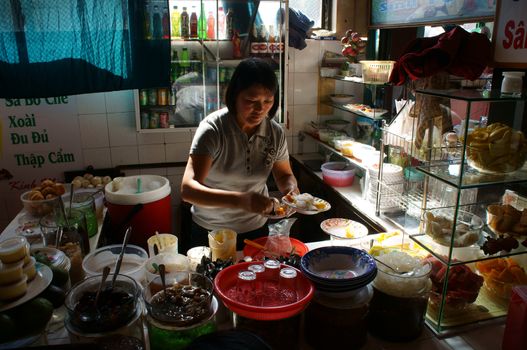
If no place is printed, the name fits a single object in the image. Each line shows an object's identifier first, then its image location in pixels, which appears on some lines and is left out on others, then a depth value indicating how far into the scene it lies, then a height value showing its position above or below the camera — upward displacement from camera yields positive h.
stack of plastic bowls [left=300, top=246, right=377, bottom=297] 1.36 -0.68
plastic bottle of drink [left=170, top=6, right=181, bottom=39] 3.44 +0.33
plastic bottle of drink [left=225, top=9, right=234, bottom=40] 3.60 +0.35
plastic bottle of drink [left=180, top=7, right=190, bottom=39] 3.45 +0.32
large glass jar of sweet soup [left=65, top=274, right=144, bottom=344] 1.20 -0.70
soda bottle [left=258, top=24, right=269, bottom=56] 3.65 +0.20
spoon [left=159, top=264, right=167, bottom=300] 1.33 -0.65
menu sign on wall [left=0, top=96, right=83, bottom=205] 3.61 -0.65
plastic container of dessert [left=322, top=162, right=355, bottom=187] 3.46 -0.88
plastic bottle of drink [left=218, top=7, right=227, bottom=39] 3.59 +0.34
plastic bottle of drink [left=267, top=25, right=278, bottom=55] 3.68 +0.19
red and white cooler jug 3.05 -0.99
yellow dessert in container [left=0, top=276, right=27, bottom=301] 1.20 -0.63
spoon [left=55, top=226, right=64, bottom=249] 1.77 -0.71
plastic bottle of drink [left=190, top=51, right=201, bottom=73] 3.61 +0.00
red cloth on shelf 2.02 +0.04
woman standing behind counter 2.08 -0.50
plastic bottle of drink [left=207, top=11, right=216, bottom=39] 3.55 +0.32
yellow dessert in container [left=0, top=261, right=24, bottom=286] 1.19 -0.58
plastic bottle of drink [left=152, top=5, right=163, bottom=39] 3.20 +0.29
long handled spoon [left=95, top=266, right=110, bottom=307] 1.33 -0.65
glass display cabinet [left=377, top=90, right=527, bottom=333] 1.48 -0.57
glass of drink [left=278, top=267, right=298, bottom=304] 1.38 -0.71
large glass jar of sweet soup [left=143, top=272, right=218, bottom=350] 1.22 -0.71
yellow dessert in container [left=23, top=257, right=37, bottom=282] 1.29 -0.61
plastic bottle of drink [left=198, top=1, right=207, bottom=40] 3.50 +0.33
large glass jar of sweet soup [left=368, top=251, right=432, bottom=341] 1.41 -0.78
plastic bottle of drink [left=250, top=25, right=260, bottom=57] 3.65 +0.19
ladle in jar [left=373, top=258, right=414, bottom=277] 1.45 -0.70
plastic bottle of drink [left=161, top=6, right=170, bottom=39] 3.22 +0.31
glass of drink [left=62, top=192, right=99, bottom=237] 2.36 -0.80
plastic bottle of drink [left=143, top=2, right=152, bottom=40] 3.17 +0.31
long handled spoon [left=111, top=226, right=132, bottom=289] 1.37 -0.65
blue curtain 2.99 +0.12
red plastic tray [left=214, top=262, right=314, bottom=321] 1.26 -0.71
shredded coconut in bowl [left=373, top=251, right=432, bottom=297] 1.41 -0.70
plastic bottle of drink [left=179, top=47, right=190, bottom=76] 3.59 +0.02
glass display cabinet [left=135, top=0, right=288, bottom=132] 3.50 +0.11
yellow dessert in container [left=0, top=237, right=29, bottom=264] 1.24 -0.54
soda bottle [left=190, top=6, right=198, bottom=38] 3.47 +0.32
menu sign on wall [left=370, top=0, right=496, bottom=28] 2.25 +0.33
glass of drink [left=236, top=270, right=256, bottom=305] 1.37 -0.71
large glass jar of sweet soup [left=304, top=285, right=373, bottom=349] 1.35 -0.79
